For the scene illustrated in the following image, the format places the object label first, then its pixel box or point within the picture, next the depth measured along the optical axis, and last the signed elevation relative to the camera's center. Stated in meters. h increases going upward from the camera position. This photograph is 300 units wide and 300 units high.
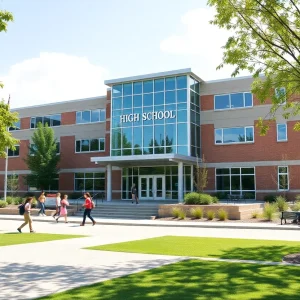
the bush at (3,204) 32.69 -1.34
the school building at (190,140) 32.25 +3.96
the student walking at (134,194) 30.42 -0.52
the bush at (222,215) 23.48 -1.64
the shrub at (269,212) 22.58 -1.42
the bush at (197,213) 24.53 -1.58
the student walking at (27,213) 17.47 -1.11
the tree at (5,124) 16.62 +2.66
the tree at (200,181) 28.43 +0.43
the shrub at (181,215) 24.75 -1.72
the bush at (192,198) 26.41 -0.73
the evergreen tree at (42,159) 38.84 +2.73
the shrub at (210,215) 23.83 -1.66
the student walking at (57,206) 27.38 -1.27
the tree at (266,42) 10.88 +4.13
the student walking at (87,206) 21.19 -0.99
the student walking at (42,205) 27.91 -1.23
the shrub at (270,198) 30.78 -0.86
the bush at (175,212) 25.23 -1.56
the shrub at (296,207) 23.70 -1.20
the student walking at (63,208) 23.44 -1.21
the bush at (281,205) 25.27 -1.14
